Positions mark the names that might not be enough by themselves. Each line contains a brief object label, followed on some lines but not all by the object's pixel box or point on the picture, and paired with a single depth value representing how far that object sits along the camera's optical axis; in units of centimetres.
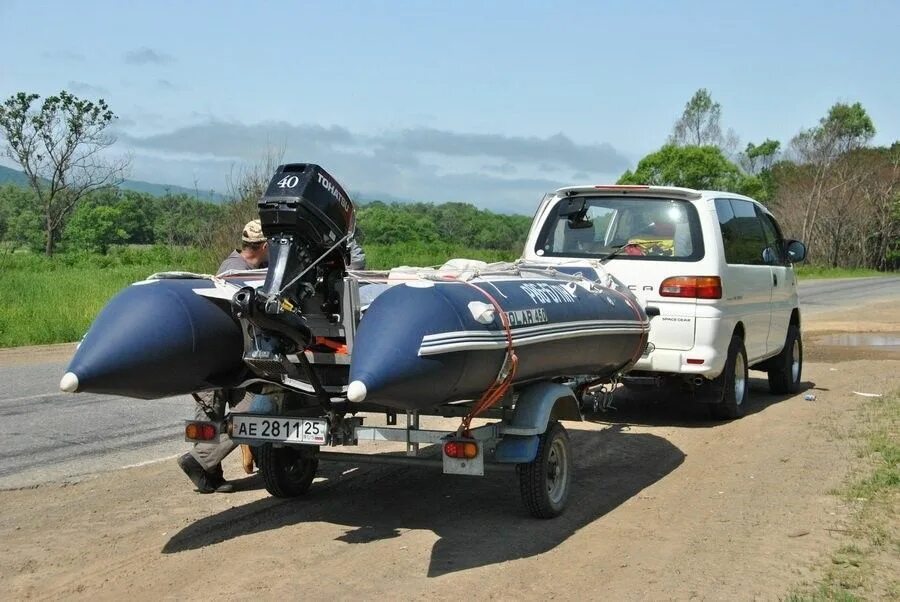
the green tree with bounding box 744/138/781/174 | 8438
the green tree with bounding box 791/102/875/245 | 6781
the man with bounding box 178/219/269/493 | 690
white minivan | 980
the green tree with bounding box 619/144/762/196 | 5525
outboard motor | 609
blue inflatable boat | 561
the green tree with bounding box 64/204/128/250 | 6253
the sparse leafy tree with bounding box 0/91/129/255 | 5000
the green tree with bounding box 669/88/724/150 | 6962
